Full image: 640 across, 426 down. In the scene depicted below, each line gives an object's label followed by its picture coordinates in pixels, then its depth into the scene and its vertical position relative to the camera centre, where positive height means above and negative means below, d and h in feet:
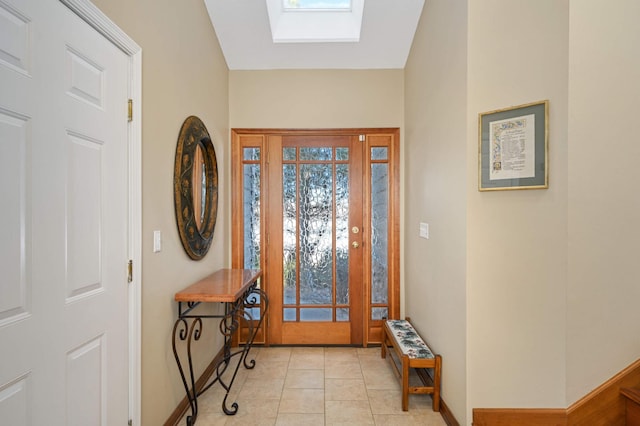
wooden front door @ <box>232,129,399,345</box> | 10.30 -0.50
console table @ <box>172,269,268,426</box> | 6.34 -1.99
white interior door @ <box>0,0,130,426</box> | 3.21 -0.10
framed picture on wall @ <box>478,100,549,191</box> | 5.26 +1.15
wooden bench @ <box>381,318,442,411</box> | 6.91 -3.34
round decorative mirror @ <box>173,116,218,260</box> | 6.68 +0.59
